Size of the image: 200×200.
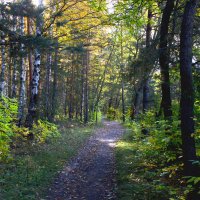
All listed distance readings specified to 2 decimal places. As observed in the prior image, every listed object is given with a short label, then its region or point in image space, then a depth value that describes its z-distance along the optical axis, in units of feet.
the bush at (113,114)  163.94
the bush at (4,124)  28.02
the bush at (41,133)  48.80
